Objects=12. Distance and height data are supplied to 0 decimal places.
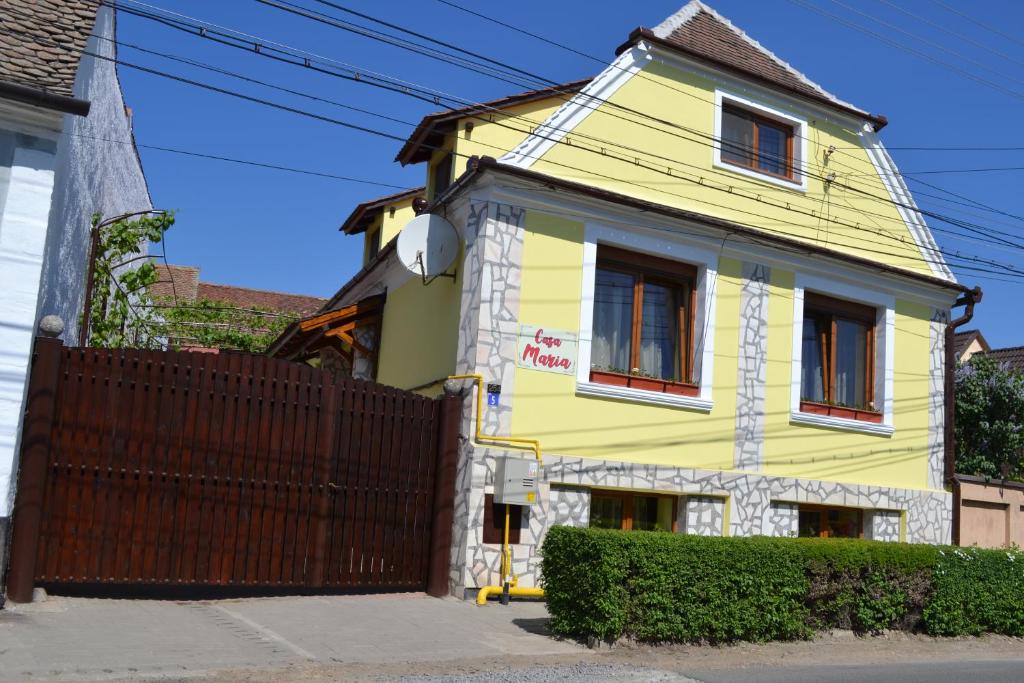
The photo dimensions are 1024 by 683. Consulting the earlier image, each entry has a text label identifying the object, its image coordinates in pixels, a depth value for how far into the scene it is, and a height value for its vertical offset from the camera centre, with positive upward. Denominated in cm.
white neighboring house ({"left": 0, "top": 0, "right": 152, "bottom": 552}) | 915 +276
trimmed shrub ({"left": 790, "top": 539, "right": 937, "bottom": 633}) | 1045 -92
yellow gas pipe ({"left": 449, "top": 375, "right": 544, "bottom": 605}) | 1159 -88
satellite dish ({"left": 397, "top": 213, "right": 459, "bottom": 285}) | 1266 +287
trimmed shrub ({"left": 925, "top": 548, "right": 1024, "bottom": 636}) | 1144 -105
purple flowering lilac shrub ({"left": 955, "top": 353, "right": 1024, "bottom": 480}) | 1781 +152
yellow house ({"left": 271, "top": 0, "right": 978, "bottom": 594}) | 1227 +251
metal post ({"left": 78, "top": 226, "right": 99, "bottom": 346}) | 1314 +217
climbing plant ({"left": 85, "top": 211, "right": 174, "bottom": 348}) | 1389 +264
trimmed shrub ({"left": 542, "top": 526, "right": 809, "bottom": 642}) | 916 -97
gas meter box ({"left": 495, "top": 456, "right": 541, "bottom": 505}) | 1150 -7
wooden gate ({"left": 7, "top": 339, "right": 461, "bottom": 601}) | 956 -22
